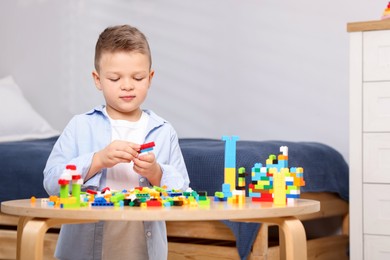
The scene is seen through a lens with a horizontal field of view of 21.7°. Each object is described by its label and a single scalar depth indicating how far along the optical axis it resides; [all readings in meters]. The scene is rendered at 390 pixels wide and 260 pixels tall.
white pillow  3.88
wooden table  1.84
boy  2.21
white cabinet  2.99
